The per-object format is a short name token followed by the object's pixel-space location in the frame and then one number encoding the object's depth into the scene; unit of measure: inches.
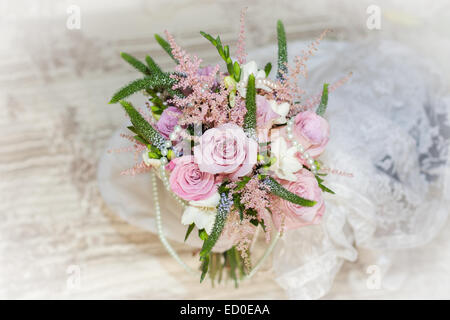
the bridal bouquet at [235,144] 27.2
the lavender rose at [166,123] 29.3
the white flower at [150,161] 29.6
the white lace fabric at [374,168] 39.6
